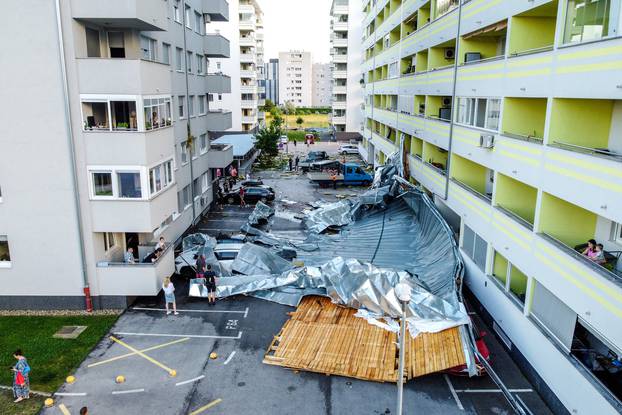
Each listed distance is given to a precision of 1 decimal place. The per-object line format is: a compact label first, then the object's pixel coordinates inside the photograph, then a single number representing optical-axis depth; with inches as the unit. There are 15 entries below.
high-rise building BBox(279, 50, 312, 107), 6446.9
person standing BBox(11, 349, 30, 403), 533.3
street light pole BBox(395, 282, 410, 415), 379.9
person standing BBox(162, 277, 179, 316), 740.6
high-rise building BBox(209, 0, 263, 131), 2815.0
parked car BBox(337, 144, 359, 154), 2687.0
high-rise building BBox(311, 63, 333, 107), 6860.2
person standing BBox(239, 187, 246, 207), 1463.8
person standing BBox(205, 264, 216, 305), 789.9
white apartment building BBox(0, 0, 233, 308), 689.6
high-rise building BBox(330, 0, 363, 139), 3110.2
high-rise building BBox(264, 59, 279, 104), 7687.0
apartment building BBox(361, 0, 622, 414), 460.8
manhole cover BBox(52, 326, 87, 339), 686.5
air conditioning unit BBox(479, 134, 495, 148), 709.3
